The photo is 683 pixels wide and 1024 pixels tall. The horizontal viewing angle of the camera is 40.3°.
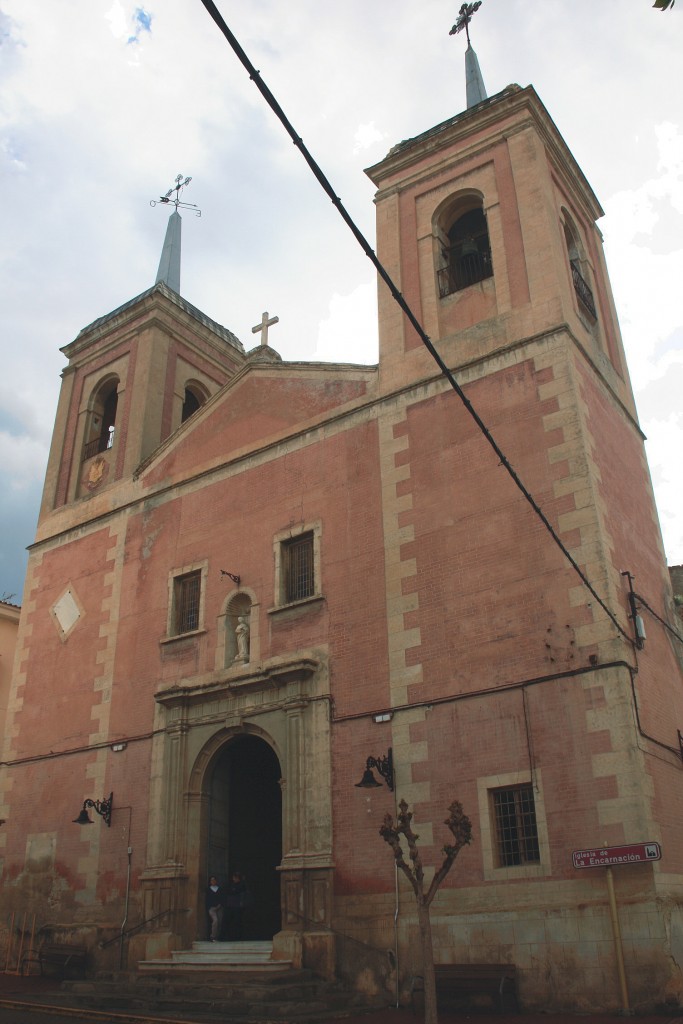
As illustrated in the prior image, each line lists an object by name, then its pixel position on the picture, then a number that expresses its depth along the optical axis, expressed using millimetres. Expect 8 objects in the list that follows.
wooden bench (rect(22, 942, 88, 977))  16703
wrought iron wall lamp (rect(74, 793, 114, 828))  17969
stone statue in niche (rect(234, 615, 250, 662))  17391
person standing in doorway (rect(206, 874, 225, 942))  16125
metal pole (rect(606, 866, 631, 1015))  11406
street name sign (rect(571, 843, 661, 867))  11664
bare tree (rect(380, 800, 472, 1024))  10289
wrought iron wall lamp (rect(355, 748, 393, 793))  14511
